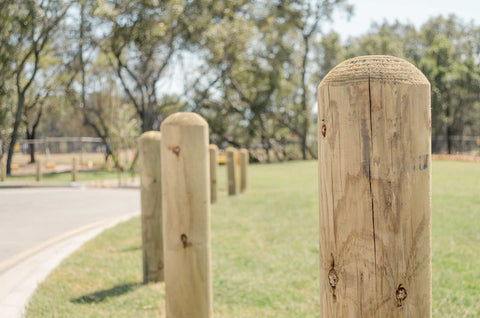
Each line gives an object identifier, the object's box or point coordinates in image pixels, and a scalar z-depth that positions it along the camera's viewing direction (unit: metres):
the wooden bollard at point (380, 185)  1.43
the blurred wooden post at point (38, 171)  19.28
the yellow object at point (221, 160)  31.58
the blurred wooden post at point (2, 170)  20.20
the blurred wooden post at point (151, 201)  4.50
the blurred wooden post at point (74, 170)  19.11
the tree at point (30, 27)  22.66
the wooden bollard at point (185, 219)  2.94
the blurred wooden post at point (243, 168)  12.98
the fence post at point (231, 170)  12.26
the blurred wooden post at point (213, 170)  10.22
